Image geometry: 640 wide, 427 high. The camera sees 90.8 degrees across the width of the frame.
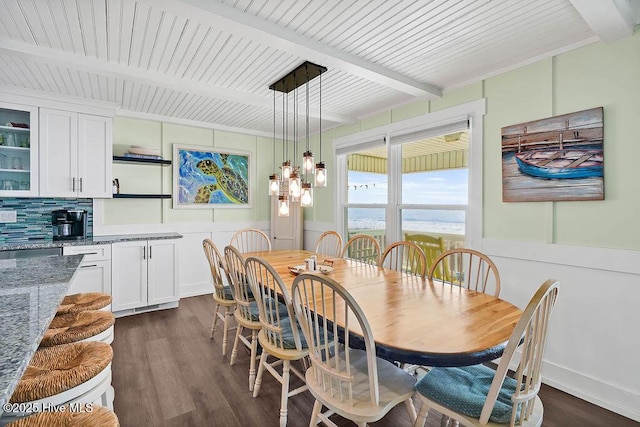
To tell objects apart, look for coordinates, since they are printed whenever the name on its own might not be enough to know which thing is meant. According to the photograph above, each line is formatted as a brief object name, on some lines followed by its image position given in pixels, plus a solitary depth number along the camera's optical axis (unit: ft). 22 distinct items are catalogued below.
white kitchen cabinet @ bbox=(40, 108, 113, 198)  11.11
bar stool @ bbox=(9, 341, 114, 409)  3.73
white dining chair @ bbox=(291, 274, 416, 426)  4.36
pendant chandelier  8.40
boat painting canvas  7.18
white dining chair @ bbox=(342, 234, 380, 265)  11.27
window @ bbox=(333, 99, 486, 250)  9.67
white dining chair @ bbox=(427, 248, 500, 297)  7.27
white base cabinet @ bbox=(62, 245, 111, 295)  11.20
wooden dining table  4.20
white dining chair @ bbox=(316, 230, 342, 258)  14.60
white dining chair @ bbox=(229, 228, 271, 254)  16.24
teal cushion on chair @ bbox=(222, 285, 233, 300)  9.61
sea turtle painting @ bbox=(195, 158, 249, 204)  15.37
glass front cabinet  10.80
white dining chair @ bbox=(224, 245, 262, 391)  7.57
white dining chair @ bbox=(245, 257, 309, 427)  5.95
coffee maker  11.78
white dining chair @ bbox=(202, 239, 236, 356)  9.14
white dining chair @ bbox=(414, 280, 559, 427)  3.84
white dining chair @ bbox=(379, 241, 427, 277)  8.37
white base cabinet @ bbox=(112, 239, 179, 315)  11.96
